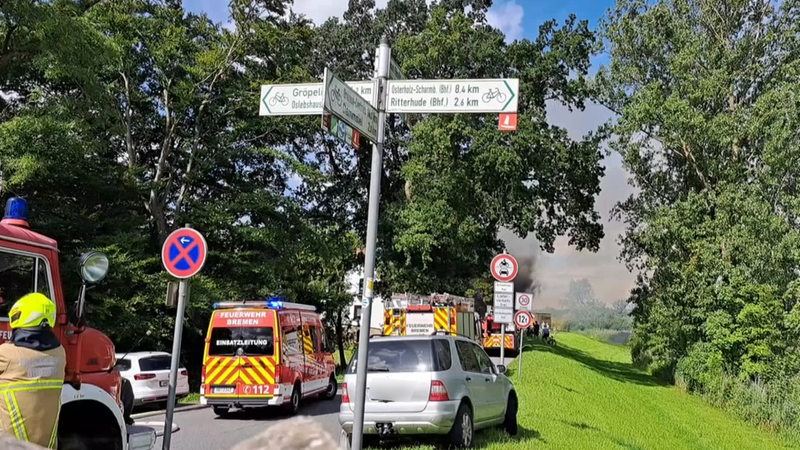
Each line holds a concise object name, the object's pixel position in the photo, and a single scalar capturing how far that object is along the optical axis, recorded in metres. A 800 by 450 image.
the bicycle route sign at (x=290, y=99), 6.16
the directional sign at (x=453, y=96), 6.15
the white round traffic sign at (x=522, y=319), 22.05
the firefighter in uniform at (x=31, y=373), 4.64
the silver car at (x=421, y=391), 10.15
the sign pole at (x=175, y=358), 7.68
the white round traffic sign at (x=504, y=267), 15.24
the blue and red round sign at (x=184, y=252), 8.34
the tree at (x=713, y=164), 27.28
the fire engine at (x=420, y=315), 26.73
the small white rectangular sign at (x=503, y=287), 15.65
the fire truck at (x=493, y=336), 38.17
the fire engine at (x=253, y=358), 15.52
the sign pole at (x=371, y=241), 6.02
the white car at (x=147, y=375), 17.25
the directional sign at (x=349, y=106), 5.58
